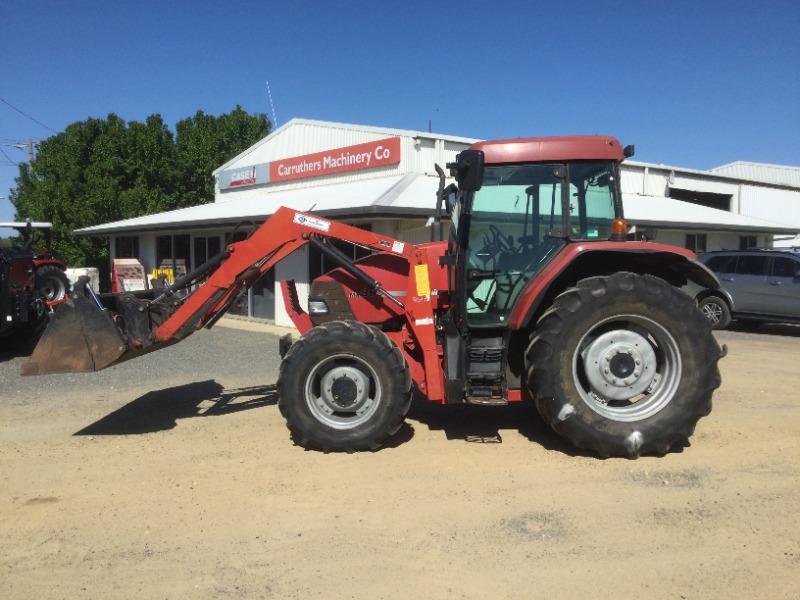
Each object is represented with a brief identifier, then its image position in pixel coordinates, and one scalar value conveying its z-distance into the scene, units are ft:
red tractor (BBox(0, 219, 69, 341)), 34.14
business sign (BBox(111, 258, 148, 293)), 67.10
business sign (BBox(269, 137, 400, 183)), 48.49
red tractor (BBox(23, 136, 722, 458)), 16.78
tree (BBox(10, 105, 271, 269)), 91.97
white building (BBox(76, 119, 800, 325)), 44.24
